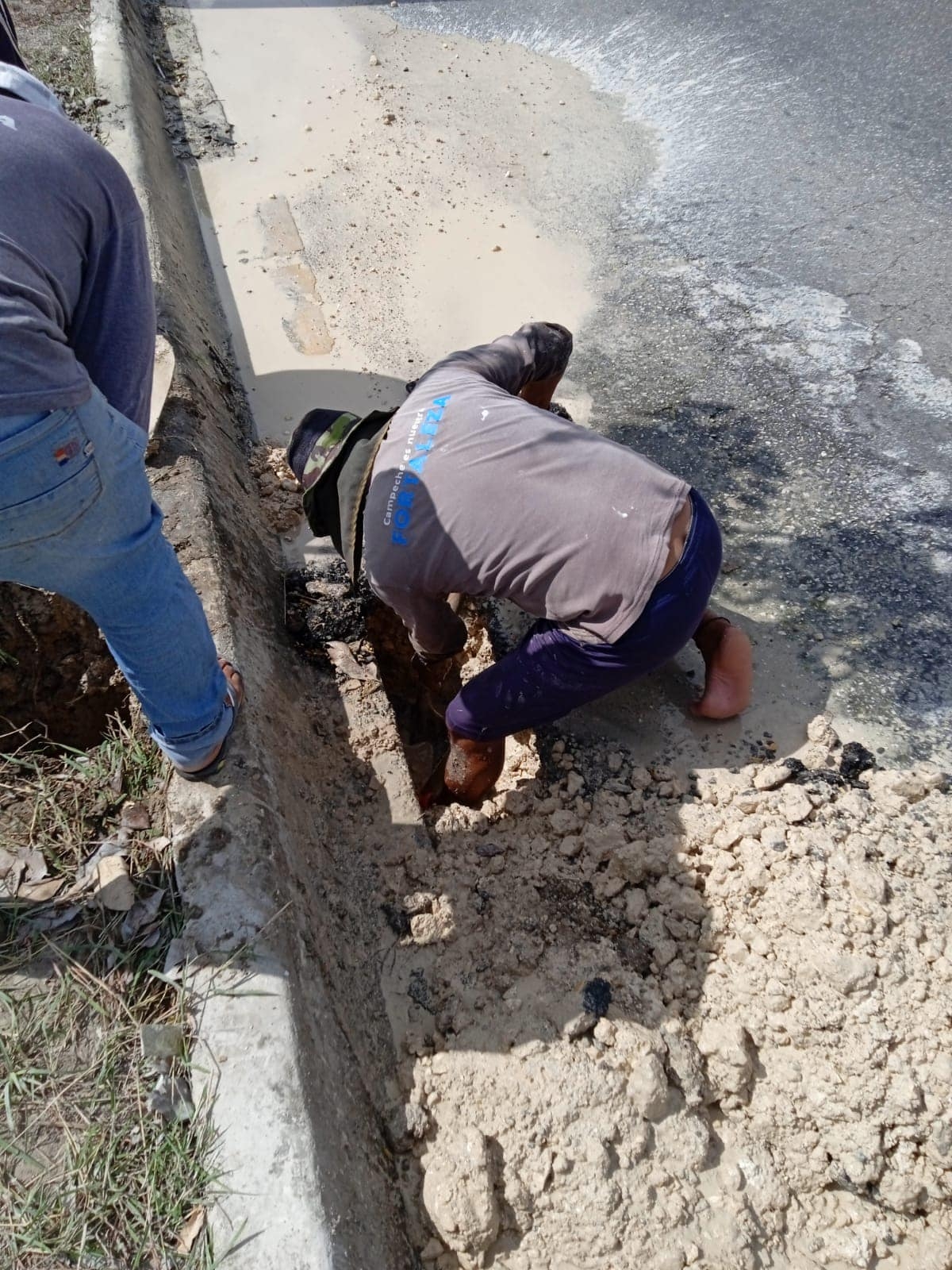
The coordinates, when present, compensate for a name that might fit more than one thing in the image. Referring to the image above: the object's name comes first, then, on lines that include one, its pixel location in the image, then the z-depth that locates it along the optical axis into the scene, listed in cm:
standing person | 134
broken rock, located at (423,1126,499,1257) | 168
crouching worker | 207
